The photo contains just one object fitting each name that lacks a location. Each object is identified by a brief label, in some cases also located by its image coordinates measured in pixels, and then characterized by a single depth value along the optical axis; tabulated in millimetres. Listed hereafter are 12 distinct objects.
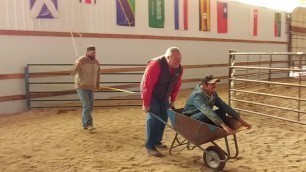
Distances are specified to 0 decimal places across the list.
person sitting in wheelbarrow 3543
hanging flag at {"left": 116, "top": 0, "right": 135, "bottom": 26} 8250
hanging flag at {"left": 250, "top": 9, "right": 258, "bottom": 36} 12211
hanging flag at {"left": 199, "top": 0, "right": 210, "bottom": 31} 10344
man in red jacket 3820
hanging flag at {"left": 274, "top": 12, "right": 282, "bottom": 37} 13266
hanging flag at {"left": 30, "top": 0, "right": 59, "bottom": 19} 6888
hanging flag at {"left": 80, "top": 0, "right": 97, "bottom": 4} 7680
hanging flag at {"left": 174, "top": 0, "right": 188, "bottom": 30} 9625
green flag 8992
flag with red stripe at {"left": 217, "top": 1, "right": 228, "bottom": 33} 10914
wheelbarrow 3422
